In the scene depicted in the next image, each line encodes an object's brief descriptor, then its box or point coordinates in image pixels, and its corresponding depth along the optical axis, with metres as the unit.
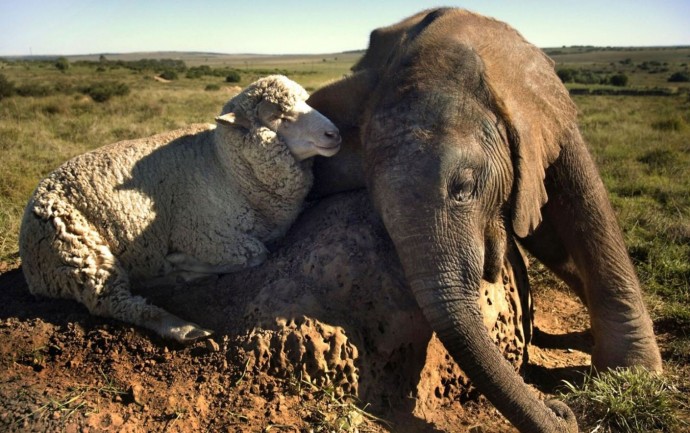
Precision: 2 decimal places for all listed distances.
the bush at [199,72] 47.98
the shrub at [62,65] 50.54
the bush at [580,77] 39.59
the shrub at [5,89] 22.75
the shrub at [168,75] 44.26
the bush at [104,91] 23.61
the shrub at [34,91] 24.05
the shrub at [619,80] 36.69
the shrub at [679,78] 41.50
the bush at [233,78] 43.36
